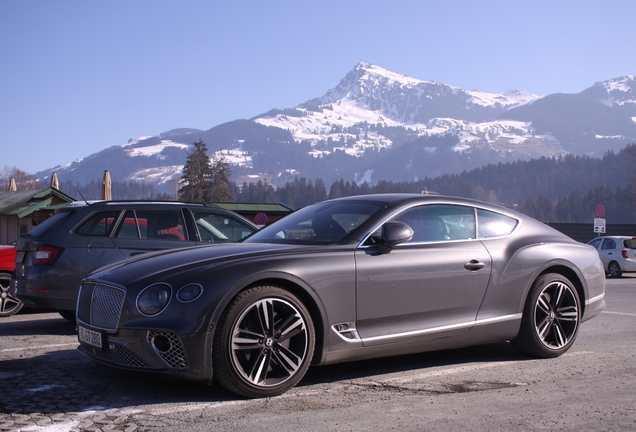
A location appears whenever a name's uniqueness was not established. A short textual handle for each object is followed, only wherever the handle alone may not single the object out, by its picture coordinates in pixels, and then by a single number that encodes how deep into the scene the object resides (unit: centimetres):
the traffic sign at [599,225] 3434
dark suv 771
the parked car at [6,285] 954
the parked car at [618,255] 2506
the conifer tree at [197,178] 9831
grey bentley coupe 448
